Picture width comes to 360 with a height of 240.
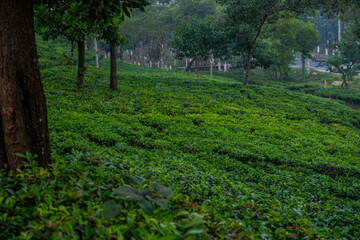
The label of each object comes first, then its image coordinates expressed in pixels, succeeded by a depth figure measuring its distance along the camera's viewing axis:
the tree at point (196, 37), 25.72
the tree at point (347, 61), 38.44
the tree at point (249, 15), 22.00
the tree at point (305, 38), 41.19
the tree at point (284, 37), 41.56
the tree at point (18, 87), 3.52
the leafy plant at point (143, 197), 2.69
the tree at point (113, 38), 13.58
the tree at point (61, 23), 11.80
